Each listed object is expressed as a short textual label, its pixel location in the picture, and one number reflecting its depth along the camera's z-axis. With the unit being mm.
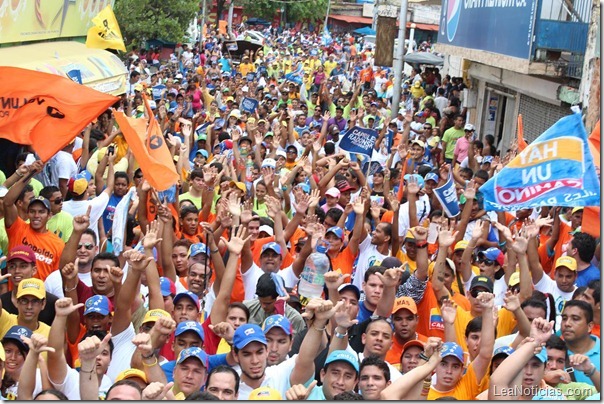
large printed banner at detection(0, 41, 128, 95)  15422
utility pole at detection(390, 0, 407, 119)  20281
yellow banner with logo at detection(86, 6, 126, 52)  17078
